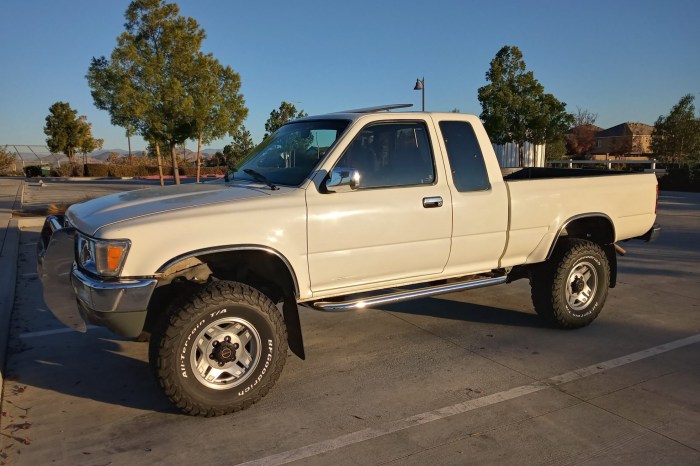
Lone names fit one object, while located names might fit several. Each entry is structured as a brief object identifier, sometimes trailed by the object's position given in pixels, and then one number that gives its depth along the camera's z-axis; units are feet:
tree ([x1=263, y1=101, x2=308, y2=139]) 73.87
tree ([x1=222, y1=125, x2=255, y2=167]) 114.48
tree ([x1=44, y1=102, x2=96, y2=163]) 159.33
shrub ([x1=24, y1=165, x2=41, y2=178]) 149.79
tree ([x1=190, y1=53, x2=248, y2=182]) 60.49
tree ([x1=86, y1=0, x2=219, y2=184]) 57.82
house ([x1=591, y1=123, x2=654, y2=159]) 164.76
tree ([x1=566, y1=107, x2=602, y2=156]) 172.96
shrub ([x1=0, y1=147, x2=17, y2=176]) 156.57
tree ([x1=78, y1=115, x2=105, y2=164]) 165.99
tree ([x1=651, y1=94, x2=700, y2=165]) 89.51
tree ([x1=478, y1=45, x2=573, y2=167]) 88.48
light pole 61.62
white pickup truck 11.69
